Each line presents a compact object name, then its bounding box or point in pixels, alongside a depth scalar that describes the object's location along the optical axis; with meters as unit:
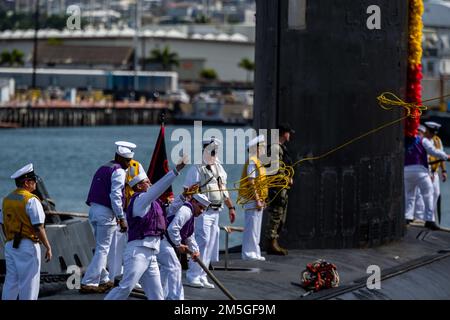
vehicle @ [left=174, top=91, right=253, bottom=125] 107.94
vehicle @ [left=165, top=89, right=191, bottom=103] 119.44
